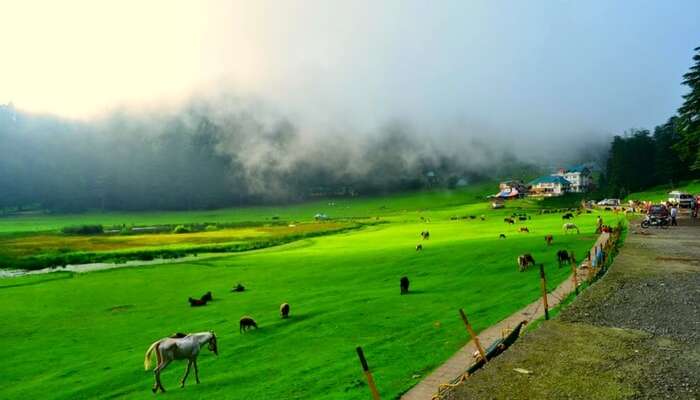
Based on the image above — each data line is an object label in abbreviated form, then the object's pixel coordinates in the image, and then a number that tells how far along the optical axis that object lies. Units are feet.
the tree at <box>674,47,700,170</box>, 245.65
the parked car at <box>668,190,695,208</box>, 274.22
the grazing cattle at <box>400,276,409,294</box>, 106.93
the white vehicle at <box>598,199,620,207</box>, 383.16
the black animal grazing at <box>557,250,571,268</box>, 116.26
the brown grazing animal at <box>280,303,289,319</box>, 96.48
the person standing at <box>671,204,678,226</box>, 192.09
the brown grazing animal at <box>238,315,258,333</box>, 90.43
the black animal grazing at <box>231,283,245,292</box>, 139.82
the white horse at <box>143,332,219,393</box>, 66.33
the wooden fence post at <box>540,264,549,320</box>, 62.54
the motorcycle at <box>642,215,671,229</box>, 185.47
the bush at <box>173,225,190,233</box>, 439.30
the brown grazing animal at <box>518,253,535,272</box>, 117.91
